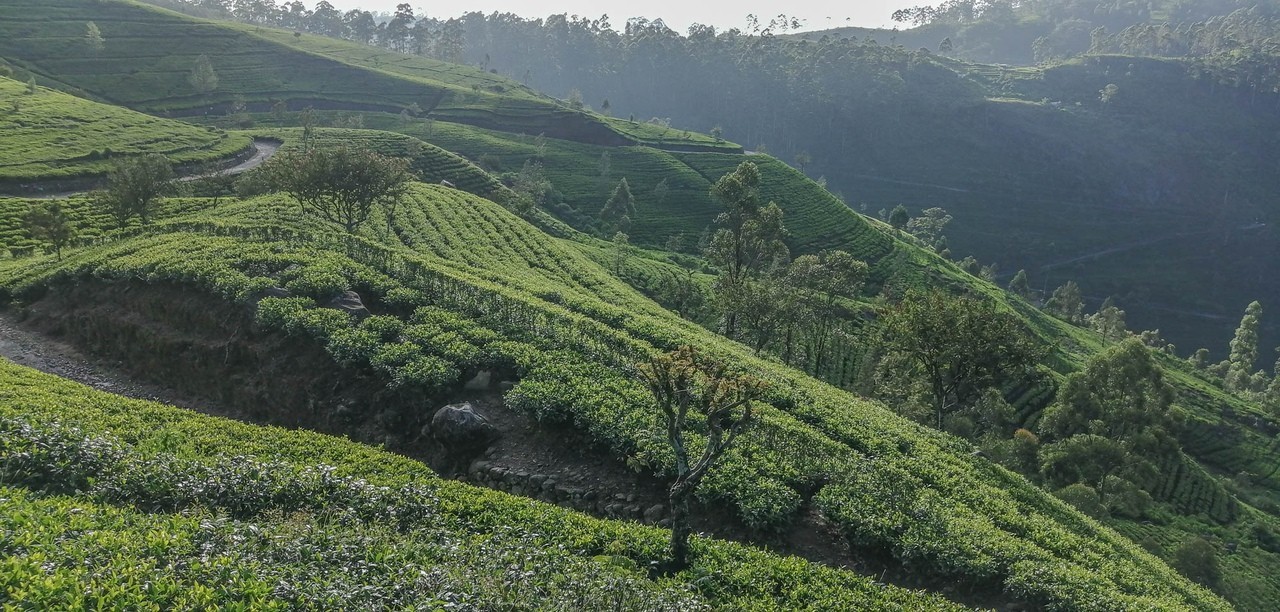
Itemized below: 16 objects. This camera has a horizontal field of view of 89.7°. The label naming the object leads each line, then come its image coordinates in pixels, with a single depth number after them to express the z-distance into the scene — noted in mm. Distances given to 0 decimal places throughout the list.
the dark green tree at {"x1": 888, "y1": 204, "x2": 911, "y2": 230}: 132375
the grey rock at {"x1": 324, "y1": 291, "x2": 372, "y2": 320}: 24984
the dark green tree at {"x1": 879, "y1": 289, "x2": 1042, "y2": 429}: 33219
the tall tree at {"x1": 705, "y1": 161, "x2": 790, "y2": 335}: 54094
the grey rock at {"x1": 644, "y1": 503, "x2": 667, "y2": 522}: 16406
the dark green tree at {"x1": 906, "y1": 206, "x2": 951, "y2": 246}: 157500
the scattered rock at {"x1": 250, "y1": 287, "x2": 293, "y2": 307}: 25438
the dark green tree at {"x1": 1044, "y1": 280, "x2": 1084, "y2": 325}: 120312
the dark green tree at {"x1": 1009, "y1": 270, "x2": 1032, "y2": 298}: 135375
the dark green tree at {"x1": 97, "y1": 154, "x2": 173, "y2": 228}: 43438
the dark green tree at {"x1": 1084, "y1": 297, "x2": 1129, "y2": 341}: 110875
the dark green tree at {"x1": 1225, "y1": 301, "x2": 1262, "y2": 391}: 113812
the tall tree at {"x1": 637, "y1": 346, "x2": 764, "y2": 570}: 12039
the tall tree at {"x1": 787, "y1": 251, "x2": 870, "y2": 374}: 55562
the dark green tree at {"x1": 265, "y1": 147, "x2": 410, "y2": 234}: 39938
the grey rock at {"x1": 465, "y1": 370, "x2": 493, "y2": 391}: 21469
